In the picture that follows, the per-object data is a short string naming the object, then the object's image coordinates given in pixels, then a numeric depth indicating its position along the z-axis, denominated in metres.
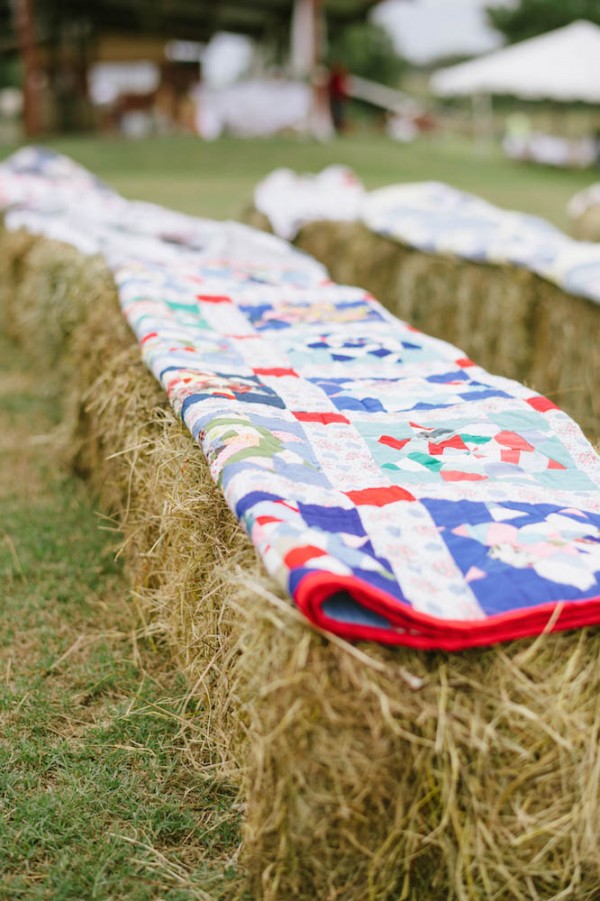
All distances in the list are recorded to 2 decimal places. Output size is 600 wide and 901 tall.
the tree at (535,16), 33.88
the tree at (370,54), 34.66
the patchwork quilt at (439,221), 4.69
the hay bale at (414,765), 1.54
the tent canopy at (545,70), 17.72
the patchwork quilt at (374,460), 1.60
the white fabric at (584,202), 8.09
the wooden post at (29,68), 16.67
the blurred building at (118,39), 17.92
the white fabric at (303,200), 6.71
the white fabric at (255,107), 19.03
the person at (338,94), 19.73
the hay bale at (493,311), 4.57
